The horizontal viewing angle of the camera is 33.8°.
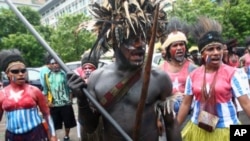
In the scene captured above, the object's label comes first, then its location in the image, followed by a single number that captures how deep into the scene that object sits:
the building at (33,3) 92.61
